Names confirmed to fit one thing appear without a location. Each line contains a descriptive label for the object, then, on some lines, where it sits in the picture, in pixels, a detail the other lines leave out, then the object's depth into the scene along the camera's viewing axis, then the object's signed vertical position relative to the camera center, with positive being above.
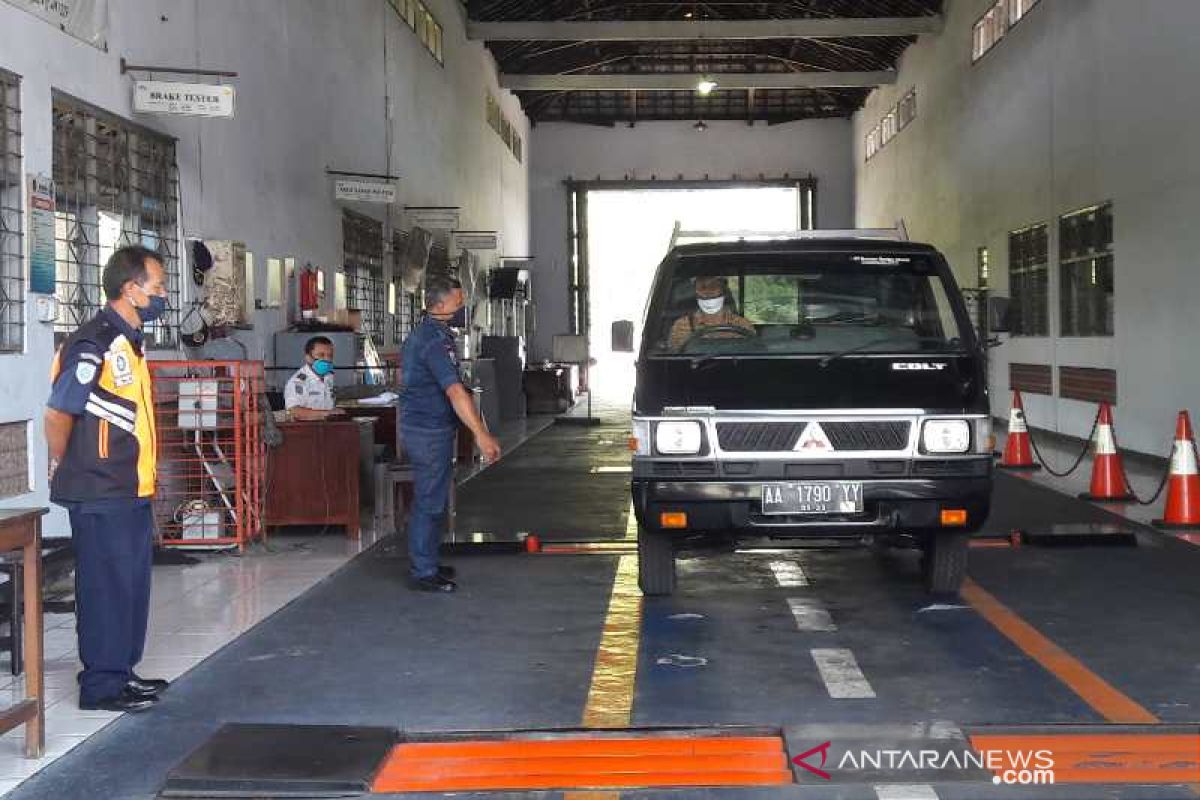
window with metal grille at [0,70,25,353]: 8.89 +0.94
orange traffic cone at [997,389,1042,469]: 15.53 -0.87
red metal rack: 9.91 -0.60
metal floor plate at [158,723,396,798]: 4.70 -1.34
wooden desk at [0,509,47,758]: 5.02 -0.88
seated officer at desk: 11.95 -0.08
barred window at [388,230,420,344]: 22.31 +1.16
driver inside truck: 7.86 +0.29
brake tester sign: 10.63 +2.06
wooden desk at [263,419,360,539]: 10.70 -0.82
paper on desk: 13.43 -0.26
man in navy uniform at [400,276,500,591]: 8.21 -0.18
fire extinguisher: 16.05 +0.89
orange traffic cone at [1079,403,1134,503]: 12.13 -0.94
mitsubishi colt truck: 7.22 -0.32
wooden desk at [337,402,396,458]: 13.47 -0.43
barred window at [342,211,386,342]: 19.14 +1.47
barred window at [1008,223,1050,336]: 20.36 +1.29
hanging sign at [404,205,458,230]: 23.20 +2.54
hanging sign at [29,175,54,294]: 9.10 +0.91
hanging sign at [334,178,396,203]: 16.83 +2.14
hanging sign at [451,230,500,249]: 26.94 +2.49
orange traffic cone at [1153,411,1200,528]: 10.50 -0.89
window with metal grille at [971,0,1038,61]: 21.59 +5.57
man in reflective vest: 5.59 -0.38
